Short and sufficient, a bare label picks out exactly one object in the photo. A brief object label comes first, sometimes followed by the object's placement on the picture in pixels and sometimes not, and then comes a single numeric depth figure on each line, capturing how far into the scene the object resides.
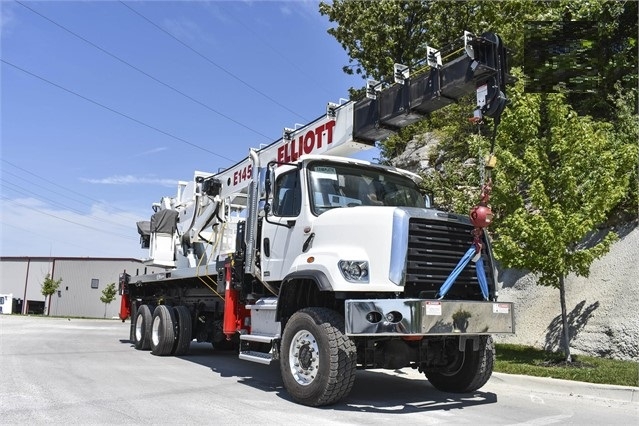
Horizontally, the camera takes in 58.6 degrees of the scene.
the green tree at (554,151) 9.71
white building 58.31
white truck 6.29
